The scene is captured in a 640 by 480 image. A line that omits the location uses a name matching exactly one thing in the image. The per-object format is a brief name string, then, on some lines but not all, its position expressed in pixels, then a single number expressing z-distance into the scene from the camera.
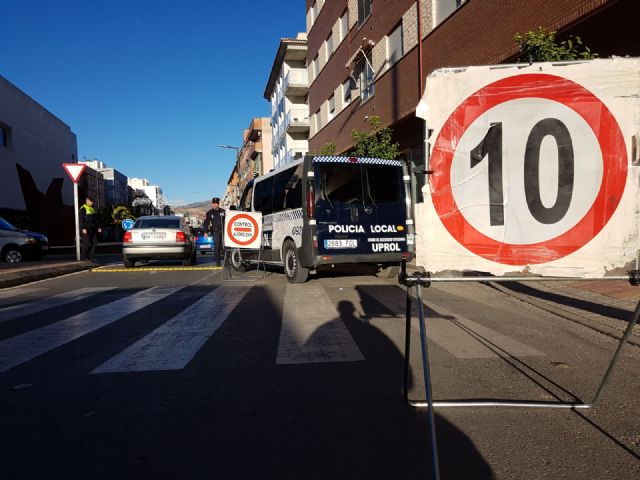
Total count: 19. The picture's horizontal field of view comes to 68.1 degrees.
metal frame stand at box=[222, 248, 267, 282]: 10.25
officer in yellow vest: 14.10
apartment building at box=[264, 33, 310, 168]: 36.47
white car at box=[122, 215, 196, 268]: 13.12
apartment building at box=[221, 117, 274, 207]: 56.94
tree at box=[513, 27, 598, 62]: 6.88
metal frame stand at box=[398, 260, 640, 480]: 2.21
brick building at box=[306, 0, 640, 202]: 8.62
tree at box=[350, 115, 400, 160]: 13.60
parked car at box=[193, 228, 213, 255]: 24.34
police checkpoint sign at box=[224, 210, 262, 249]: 10.41
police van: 8.53
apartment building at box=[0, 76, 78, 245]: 31.97
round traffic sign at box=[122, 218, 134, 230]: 29.05
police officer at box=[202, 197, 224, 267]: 13.20
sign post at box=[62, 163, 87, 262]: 14.42
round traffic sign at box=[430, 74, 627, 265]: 2.52
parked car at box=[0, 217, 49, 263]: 15.98
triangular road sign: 14.55
